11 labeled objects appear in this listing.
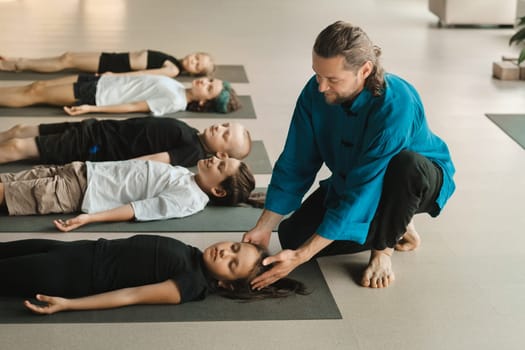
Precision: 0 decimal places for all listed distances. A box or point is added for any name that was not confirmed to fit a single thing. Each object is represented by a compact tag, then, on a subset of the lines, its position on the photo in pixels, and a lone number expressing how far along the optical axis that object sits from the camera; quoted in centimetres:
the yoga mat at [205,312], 251
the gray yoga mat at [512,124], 450
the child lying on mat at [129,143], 371
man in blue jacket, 245
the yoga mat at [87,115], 450
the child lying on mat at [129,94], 454
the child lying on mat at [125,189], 323
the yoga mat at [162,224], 314
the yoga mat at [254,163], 372
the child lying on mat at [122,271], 256
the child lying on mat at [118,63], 519
